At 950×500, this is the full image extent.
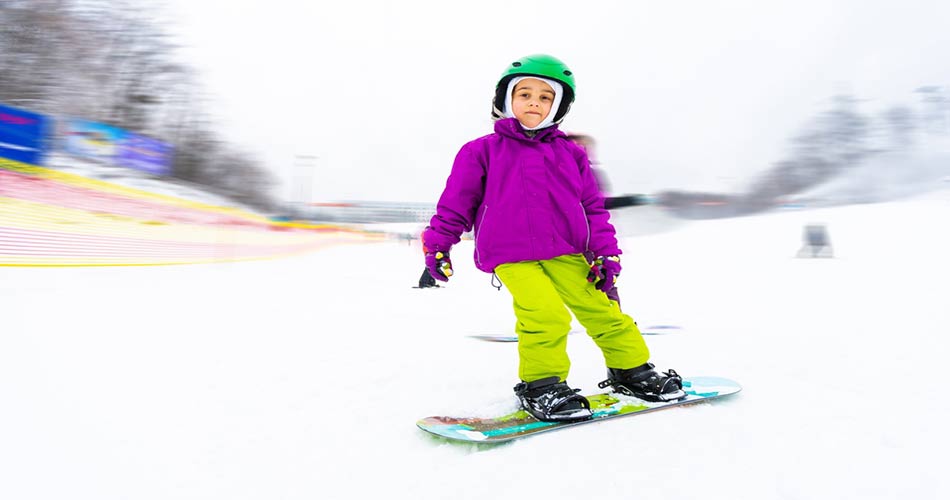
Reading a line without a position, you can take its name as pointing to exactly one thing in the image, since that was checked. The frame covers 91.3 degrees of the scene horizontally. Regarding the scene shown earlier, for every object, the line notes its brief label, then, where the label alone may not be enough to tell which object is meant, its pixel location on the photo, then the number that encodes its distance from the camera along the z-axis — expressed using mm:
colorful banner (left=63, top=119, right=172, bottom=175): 18266
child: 2016
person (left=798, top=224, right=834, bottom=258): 13000
